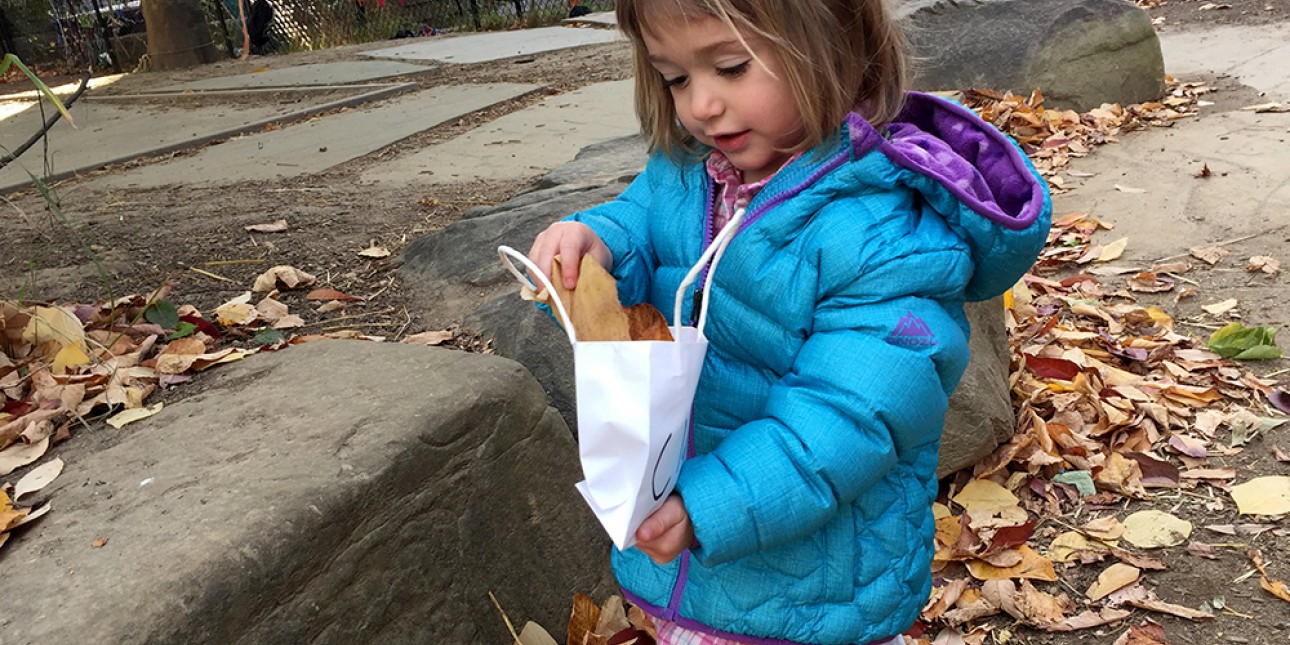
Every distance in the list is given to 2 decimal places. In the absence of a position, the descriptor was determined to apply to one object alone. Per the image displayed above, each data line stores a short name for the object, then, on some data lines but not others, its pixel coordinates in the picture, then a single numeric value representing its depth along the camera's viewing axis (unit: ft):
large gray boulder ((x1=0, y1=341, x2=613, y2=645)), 4.33
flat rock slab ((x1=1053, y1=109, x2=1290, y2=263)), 12.41
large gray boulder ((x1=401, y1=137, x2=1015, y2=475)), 7.32
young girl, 3.69
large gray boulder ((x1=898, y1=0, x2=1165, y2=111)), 17.33
